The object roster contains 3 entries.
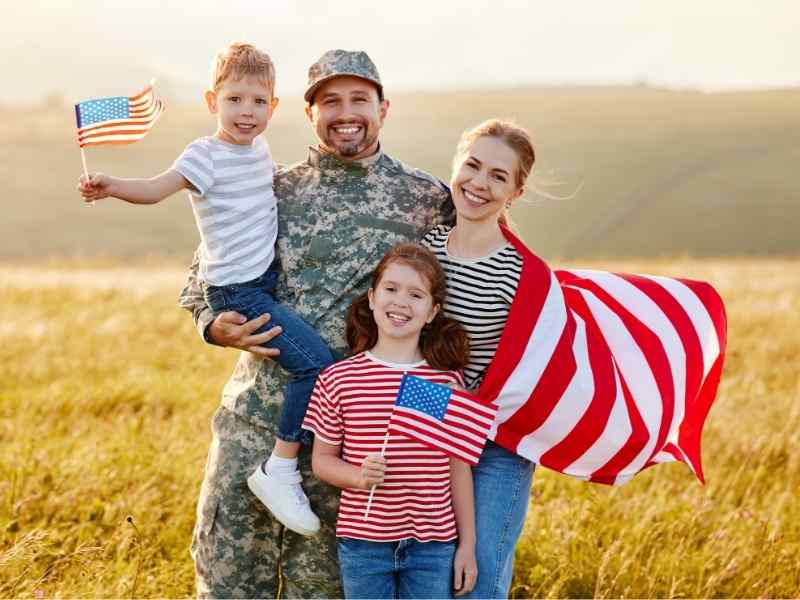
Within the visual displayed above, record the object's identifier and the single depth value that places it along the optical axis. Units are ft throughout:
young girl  12.47
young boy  13.66
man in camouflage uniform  14.33
